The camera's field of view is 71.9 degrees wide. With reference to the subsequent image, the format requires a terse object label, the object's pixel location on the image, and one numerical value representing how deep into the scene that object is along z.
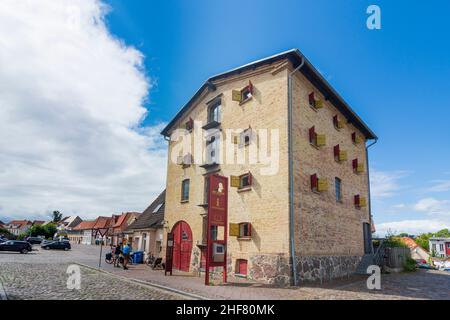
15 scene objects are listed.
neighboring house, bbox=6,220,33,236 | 126.44
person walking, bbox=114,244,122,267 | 20.16
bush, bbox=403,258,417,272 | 21.98
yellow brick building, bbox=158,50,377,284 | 13.95
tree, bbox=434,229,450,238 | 94.06
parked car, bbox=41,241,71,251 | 42.31
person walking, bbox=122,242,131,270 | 18.58
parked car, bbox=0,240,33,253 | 32.28
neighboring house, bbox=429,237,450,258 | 58.05
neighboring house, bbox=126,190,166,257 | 23.98
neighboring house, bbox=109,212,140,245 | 64.69
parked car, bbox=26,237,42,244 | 55.62
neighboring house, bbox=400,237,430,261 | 53.18
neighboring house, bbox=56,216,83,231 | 109.31
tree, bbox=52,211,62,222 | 136.20
